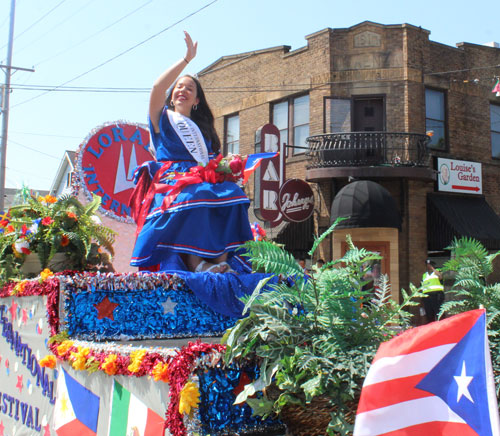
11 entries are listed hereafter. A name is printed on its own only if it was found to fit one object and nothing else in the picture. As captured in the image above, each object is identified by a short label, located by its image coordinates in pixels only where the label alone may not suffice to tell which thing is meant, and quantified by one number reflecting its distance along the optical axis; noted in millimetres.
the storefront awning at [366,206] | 15852
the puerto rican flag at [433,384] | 1997
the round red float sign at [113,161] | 5723
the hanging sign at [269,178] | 17453
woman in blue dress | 4430
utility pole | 22594
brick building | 17266
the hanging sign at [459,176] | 18062
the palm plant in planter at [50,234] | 4457
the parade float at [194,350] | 2537
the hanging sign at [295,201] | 17469
